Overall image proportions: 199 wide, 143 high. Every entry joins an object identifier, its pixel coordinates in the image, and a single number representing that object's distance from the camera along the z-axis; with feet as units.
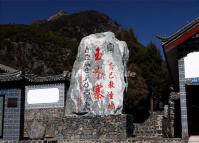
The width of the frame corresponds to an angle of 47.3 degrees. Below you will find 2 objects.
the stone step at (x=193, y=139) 30.54
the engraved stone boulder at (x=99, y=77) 35.49
